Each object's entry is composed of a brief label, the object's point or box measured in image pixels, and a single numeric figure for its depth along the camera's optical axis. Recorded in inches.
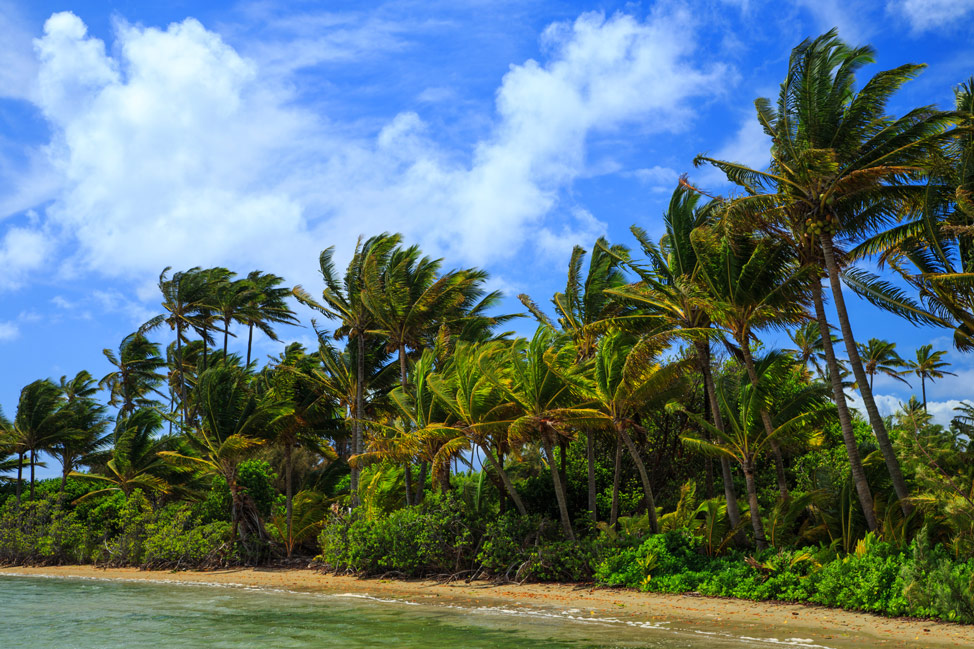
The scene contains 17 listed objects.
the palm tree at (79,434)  1544.0
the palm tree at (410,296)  1061.1
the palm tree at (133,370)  1842.0
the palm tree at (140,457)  1363.2
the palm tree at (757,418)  663.8
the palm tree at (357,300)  1138.0
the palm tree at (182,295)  1556.3
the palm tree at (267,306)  1652.3
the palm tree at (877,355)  1647.4
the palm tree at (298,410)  1221.7
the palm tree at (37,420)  1510.8
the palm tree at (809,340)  1510.8
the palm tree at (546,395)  765.3
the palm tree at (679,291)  730.2
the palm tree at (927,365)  1700.3
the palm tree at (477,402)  817.5
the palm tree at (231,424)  1125.1
